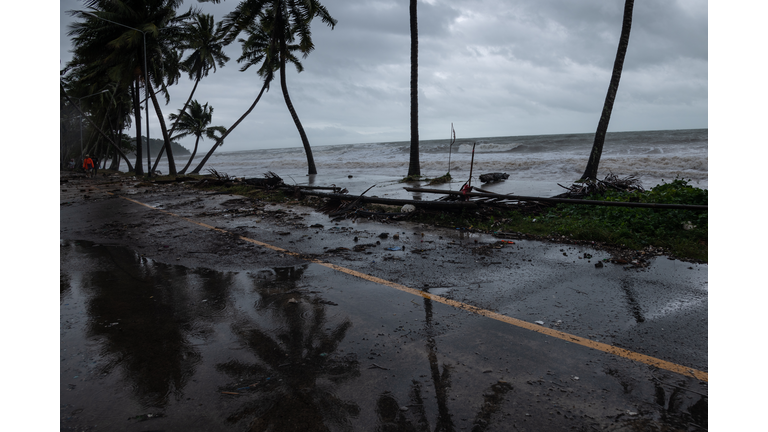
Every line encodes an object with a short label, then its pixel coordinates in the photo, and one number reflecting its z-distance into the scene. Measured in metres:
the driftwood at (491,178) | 15.02
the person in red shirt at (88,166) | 26.39
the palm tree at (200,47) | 25.53
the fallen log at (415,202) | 7.67
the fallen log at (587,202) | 5.99
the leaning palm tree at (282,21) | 20.78
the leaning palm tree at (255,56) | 23.52
